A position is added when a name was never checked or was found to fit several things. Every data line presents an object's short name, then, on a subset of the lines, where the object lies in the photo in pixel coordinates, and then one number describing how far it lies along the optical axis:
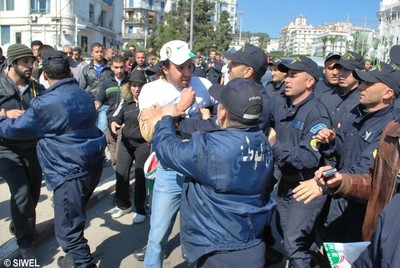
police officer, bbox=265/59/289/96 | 6.51
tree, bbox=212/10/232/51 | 37.53
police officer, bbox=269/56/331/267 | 3.27
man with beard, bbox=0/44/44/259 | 3.63
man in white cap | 2.94
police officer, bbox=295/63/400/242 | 3.18
